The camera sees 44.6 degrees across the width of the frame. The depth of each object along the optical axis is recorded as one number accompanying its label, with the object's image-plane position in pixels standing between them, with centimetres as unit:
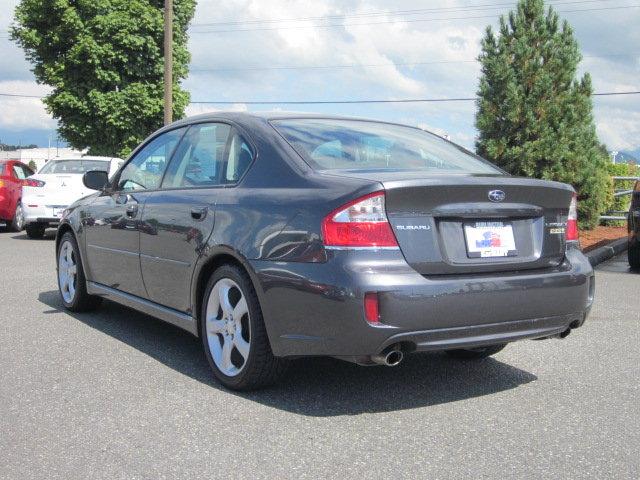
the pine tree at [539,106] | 1359
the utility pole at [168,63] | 2067
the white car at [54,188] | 1390
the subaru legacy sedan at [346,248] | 360
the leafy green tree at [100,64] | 2692
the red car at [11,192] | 1584
